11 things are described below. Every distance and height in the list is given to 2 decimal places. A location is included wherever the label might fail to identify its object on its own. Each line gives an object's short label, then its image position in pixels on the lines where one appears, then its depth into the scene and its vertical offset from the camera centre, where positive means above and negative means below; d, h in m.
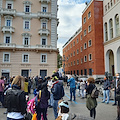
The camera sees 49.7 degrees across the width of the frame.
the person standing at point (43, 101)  4.42 -1.06
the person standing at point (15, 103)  2.89 -0.72
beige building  25.76 +6.90
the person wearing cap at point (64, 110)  2.76 -0.91
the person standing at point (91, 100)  5.23 -1.20
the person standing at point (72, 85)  9.70 -1.09
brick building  30.99 +7.45
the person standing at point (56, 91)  5.17 -0.83
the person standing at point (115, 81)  8.05 -0.66
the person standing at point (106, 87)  8.90 -1.15
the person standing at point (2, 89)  7.98 -1.13
